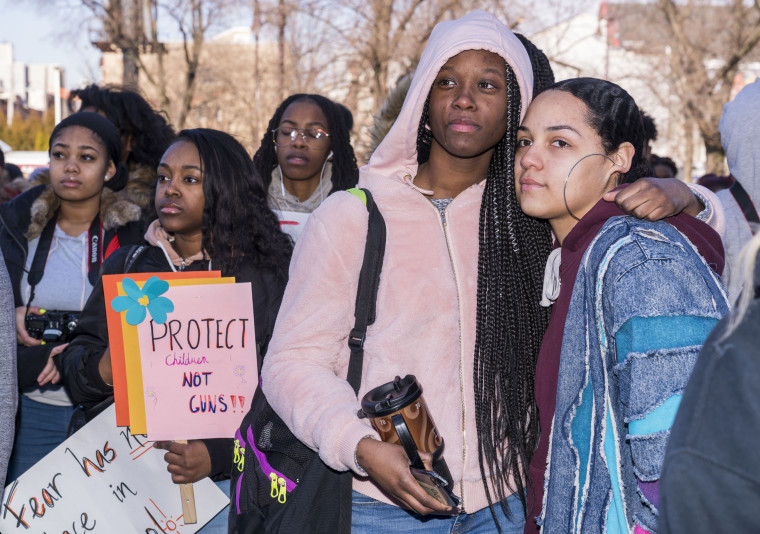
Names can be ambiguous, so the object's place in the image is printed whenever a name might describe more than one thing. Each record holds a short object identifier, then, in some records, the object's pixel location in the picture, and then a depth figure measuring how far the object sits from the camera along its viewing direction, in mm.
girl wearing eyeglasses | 5309
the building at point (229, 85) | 20609
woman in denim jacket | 1809
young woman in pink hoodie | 2393
